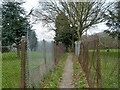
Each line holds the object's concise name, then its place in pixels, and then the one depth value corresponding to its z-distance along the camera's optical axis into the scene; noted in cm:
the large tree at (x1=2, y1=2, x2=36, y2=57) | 1160
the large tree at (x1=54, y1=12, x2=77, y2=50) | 1717
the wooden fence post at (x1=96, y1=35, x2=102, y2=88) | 354
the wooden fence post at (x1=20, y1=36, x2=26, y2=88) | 332
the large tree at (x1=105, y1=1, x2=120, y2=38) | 1180
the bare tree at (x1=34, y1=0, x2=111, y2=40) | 1542
